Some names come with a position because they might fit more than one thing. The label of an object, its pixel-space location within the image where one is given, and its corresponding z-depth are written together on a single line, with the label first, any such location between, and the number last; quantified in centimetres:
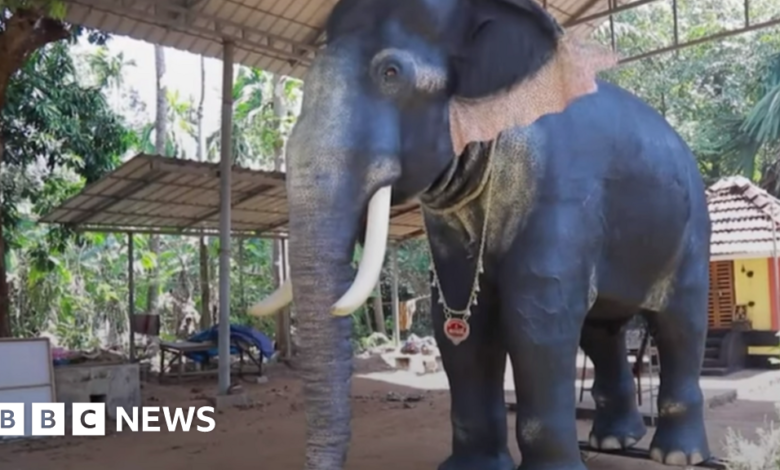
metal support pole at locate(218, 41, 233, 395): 812
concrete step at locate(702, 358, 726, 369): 1071
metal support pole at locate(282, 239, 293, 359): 1280
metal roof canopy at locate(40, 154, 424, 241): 841
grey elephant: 266
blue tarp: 1087
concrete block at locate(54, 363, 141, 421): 730
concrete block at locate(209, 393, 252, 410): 806
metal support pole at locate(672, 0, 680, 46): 817
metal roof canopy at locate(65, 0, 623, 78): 760
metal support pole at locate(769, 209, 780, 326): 907
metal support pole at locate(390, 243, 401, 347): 1331
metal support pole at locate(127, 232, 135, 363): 1028
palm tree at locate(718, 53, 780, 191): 1097
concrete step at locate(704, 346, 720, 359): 1089
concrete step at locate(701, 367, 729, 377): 1034
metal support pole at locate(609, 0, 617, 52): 892
